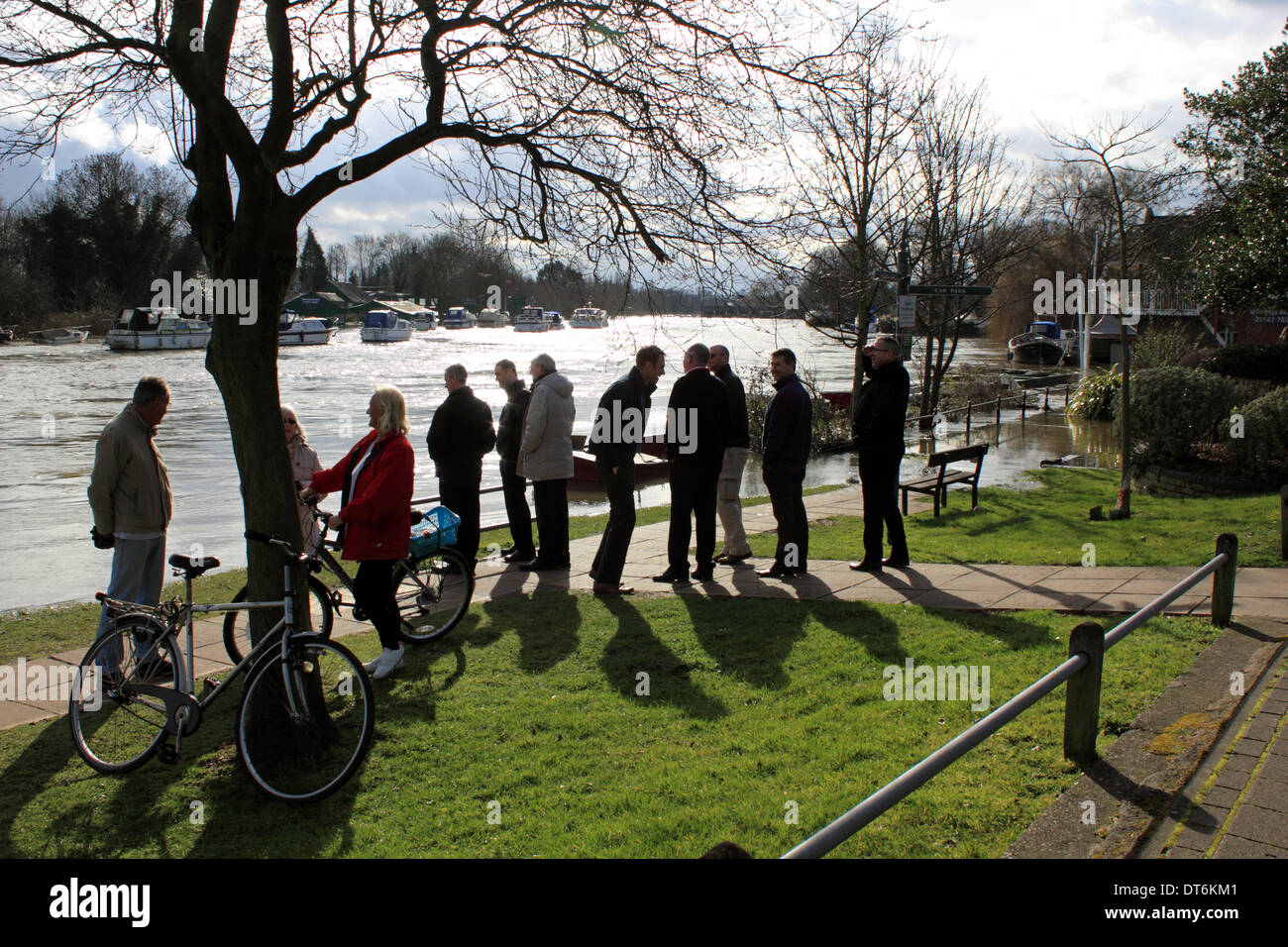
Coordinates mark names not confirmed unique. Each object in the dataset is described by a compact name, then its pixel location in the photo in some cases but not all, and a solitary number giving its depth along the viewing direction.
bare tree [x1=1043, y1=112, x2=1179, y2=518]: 11.79
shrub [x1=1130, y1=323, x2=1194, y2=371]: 25.39
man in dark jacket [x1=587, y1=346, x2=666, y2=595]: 8.07
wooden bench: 12.34
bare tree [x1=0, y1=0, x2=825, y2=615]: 5.21
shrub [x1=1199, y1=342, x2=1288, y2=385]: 17.86
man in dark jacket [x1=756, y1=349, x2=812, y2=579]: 8.59
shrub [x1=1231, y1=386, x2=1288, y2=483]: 13.07
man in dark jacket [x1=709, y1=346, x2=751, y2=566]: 9.70
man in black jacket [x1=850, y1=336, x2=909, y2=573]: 8.46
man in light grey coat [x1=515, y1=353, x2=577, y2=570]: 8.96
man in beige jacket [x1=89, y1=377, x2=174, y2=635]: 6.31
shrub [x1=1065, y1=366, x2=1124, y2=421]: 27.38
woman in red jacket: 5.92
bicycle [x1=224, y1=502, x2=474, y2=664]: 6.82
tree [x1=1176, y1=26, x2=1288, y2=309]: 16.22
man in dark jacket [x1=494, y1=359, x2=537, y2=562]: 9.79
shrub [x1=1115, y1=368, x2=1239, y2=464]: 14.52
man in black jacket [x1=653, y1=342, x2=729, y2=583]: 8.41
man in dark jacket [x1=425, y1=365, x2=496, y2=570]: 9.02
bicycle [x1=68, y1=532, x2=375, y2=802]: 4.66
